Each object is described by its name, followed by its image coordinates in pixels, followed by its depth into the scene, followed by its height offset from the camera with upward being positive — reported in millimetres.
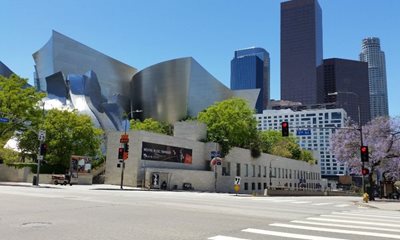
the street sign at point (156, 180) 49250 +189
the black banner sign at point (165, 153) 51844 +3797
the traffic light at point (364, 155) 33406 +2556
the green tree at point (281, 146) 90869 +9226
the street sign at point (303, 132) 36834 +4711
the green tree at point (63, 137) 54875 +5576
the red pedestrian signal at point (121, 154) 44281 +2822
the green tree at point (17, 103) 51812 +9462
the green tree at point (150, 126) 91688 +12562
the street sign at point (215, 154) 58388 +4128
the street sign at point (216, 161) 57406 +3073
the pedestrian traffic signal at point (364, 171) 35000 +1303
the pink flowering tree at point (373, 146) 44188 +4595
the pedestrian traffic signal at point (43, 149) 41906 +2965
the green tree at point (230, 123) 68062 +10163
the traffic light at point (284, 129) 32469 +4352
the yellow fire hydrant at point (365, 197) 33719 -815
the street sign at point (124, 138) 45594 +4679
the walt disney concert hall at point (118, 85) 105500 +27051
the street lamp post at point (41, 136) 42322 +4348
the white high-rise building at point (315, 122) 108625 +18166
